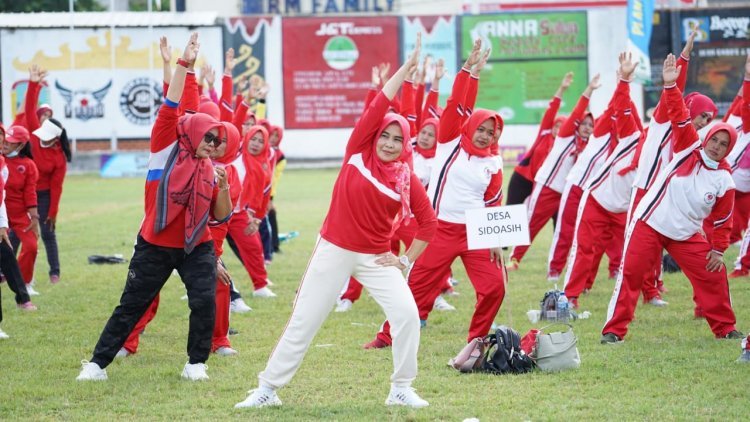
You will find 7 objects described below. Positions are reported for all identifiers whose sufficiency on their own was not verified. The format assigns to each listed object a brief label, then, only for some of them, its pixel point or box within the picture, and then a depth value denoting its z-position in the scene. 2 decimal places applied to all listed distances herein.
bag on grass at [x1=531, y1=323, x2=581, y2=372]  17.26
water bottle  21.91
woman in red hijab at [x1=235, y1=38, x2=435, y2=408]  14.67
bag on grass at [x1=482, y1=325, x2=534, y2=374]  17.24
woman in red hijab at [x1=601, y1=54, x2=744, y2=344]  18.69
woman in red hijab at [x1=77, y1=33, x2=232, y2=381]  16.21
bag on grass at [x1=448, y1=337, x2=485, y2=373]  17.34
